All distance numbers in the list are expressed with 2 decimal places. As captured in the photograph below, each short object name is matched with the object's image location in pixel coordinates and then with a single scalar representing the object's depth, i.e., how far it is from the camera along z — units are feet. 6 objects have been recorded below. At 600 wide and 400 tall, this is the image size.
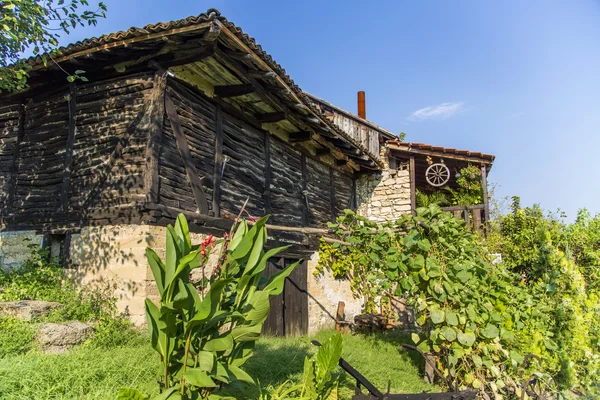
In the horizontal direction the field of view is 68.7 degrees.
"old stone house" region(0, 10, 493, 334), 16.88
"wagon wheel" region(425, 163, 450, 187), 36.60
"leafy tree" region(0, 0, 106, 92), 14.67
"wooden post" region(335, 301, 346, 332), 29.58
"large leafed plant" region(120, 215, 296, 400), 5.96
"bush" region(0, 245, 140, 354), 15.33
